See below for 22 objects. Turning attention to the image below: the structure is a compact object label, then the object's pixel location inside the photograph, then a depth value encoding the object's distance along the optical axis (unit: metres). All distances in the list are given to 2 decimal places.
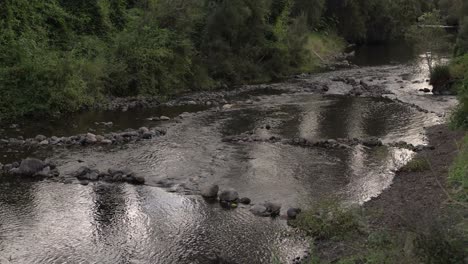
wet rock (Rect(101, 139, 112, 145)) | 24.47
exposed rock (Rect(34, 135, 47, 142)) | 24.48
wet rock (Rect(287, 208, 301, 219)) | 16.22
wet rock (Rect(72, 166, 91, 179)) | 19.92
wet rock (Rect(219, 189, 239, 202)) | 17.61
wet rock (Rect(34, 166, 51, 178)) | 19.94
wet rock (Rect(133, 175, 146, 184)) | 19.41
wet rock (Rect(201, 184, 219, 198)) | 18.02
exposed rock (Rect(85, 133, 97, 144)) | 24.42
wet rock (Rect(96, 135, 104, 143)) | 24.67
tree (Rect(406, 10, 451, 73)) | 39.70
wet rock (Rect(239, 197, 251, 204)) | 17.53
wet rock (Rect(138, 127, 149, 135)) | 25.88
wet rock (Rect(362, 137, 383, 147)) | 24.42
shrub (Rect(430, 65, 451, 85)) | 37.75
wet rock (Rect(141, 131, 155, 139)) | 25.61
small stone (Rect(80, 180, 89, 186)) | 19.27
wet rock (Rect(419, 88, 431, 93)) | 38.25
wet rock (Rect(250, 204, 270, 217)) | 16.50
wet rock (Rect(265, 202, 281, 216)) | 16.59
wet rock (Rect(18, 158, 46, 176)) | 19.94
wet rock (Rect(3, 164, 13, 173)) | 20.21
